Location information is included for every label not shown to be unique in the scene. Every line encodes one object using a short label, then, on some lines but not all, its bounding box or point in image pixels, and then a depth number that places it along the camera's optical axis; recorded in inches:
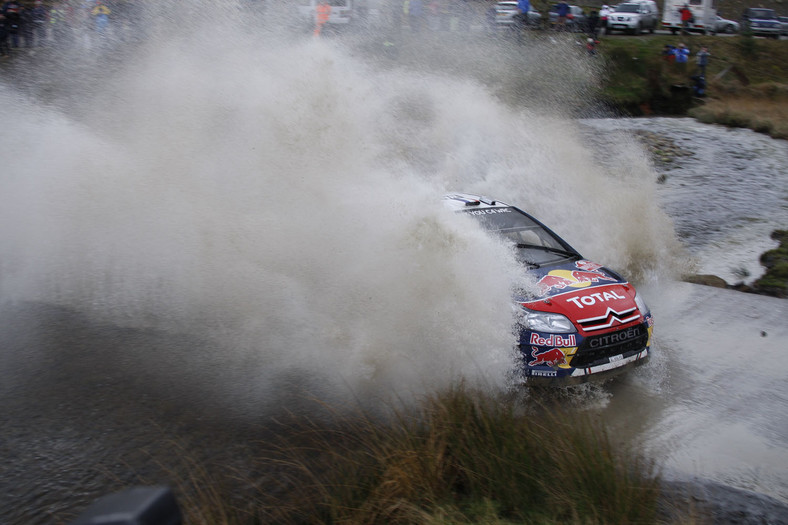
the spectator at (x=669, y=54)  1078.7
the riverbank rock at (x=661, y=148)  724.0
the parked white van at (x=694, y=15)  1432.1
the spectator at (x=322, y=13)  426.0
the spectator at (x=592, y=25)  1044.5
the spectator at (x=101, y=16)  466.6
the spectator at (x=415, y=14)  668.7
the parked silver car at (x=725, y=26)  1590.8
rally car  216.5
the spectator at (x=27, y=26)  738.2
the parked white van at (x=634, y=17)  1341.0
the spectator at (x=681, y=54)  1079.0
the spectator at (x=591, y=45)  979.9
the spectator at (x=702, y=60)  1066.7
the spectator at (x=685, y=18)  1422.2
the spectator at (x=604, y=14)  1355.3
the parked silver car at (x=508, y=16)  759.2
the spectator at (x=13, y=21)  719.7
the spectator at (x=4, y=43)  708.7
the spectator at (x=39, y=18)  738.2
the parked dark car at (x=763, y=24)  1594.5
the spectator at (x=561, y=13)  939.2
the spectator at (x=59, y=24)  632.4
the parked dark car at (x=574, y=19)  950.3
